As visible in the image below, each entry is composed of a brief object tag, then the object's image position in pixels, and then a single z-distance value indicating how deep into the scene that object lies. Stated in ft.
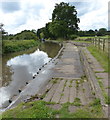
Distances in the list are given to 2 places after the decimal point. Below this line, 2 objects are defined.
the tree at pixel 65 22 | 141.38
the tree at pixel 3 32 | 56.80
